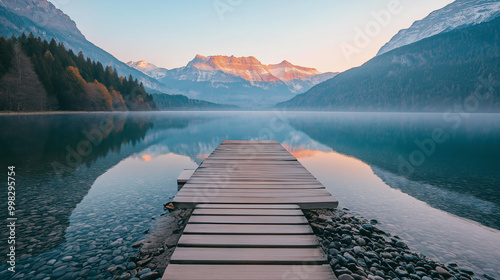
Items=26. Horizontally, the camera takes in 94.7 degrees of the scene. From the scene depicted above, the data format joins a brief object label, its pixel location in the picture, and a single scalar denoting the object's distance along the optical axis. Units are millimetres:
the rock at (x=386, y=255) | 6041
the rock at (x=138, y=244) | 6361
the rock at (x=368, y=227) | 7610
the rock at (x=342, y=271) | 5184
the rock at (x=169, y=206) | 9043
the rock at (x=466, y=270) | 5638
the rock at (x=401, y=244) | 6695
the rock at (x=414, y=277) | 5217
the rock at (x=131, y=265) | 5395
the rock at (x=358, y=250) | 6110
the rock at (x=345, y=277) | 4926
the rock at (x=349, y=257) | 5715
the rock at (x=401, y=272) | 5332
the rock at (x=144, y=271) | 5078
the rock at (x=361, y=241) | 6621
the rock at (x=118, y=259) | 5625
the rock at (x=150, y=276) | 4906
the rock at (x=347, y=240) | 6659
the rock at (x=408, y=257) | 5934
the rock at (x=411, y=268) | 5484
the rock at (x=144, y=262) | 5492
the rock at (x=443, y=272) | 5415
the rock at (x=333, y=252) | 6039
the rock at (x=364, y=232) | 7234
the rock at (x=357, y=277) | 5051
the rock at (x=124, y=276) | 4957
